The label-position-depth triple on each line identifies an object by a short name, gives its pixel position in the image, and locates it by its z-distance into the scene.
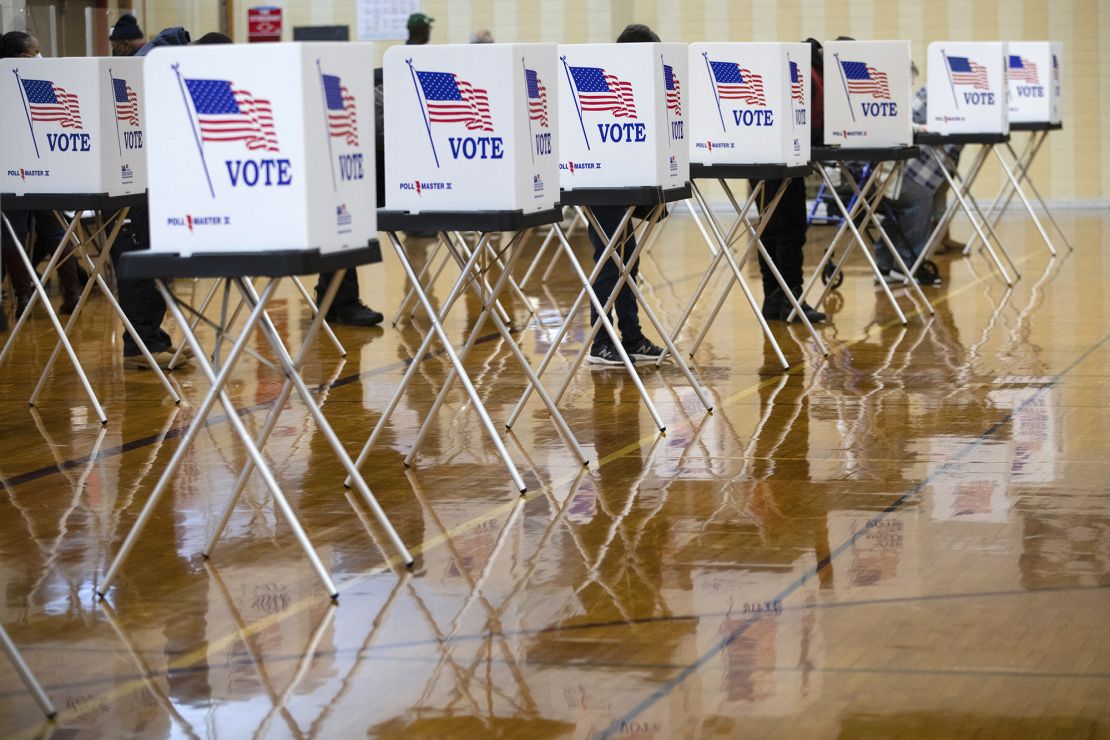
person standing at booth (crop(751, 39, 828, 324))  18.89
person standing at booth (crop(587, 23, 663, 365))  15.55
